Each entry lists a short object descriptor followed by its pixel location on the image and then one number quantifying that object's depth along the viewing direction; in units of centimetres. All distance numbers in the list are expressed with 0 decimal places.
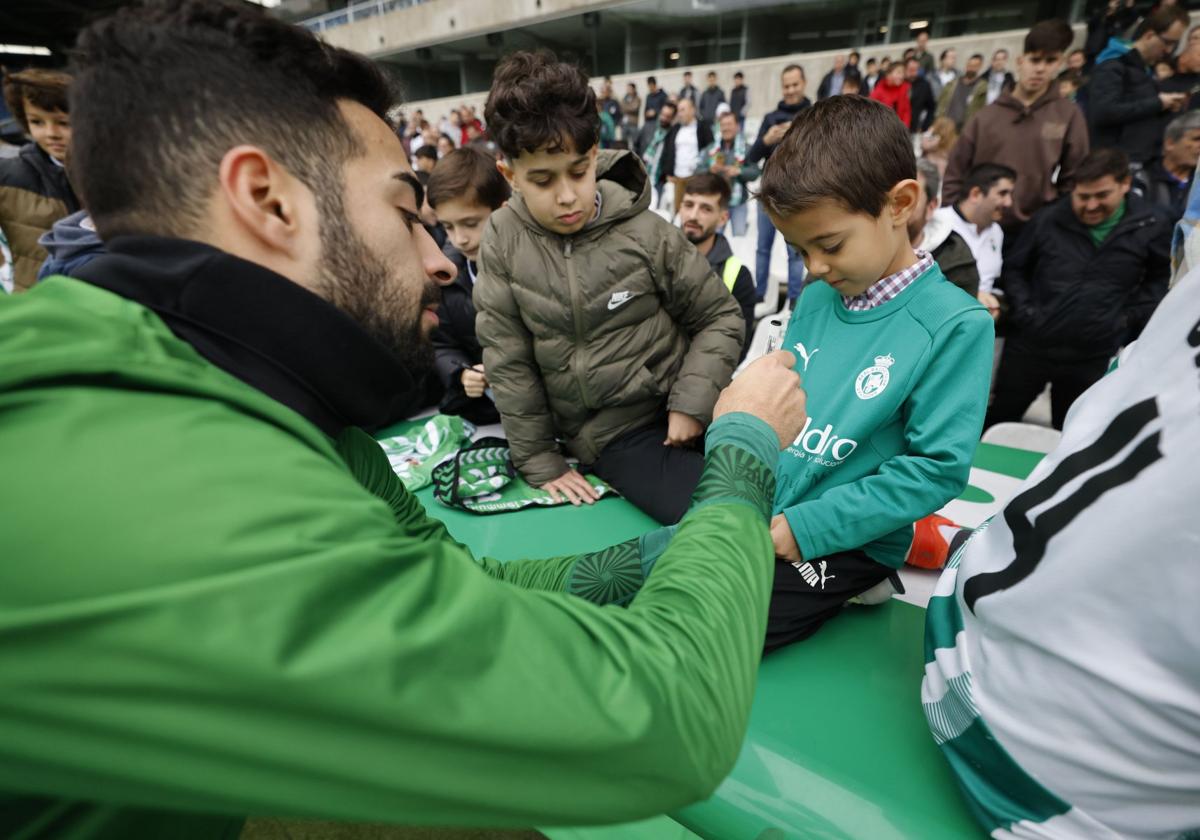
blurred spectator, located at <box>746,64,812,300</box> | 569
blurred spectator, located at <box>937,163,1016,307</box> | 342
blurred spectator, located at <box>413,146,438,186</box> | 623
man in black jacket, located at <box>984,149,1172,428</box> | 300
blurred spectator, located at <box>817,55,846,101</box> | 984
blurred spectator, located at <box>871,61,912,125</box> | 909
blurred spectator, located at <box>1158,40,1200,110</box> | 445
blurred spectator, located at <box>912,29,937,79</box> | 1026
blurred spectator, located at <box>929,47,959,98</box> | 1047
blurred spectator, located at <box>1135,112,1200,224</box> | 362
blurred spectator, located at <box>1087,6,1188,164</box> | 429
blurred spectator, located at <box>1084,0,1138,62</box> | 634
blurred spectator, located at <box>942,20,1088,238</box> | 391
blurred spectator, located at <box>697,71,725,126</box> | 1202
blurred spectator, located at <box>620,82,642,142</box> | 1223
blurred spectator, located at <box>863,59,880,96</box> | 978
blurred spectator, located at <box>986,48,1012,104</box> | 864
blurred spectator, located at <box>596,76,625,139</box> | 1254
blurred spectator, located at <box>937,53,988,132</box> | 858
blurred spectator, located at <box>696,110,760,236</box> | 824
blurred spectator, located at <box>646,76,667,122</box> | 1167
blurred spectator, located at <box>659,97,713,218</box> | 884
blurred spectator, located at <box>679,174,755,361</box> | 343
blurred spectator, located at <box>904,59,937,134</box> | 899
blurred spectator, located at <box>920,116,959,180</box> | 593
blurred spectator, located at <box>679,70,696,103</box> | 1246
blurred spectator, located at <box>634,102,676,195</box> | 920
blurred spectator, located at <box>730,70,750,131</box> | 1234
